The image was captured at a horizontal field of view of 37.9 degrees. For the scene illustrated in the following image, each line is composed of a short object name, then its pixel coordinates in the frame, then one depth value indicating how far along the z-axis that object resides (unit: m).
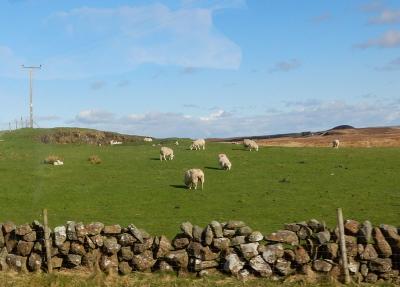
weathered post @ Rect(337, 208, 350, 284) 15.49
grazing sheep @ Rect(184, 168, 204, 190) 35.78
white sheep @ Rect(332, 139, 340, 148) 65.94
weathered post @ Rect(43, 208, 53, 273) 17.28
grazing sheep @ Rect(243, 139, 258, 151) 56.28
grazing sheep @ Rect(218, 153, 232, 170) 44.00
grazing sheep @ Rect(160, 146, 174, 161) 49.47
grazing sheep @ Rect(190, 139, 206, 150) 57.75
